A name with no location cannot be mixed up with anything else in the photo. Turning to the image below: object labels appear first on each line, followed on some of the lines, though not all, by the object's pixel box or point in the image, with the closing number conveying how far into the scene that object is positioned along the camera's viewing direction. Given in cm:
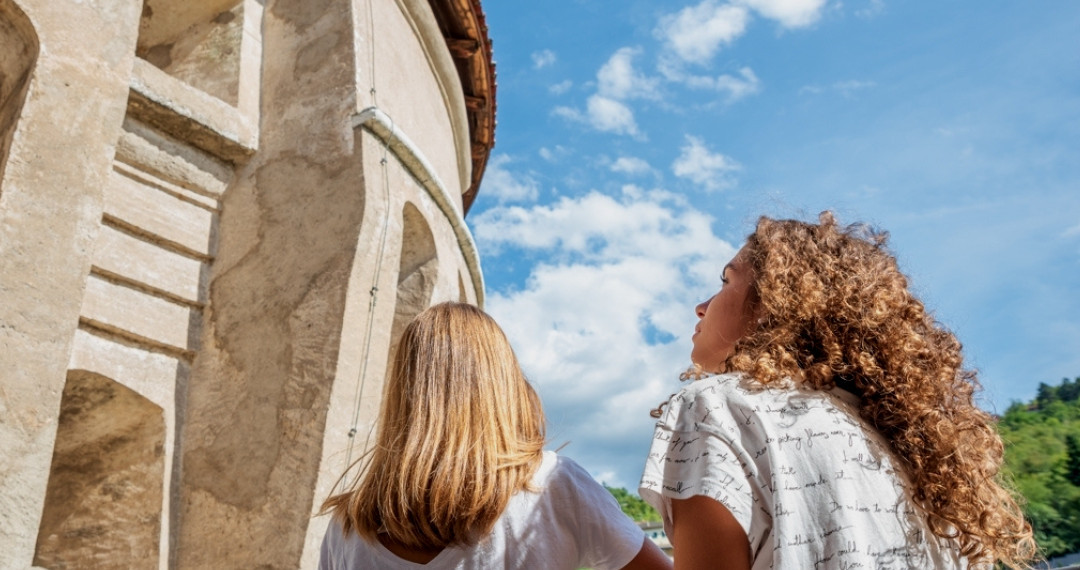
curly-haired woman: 146
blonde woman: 173
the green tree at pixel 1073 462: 3778
